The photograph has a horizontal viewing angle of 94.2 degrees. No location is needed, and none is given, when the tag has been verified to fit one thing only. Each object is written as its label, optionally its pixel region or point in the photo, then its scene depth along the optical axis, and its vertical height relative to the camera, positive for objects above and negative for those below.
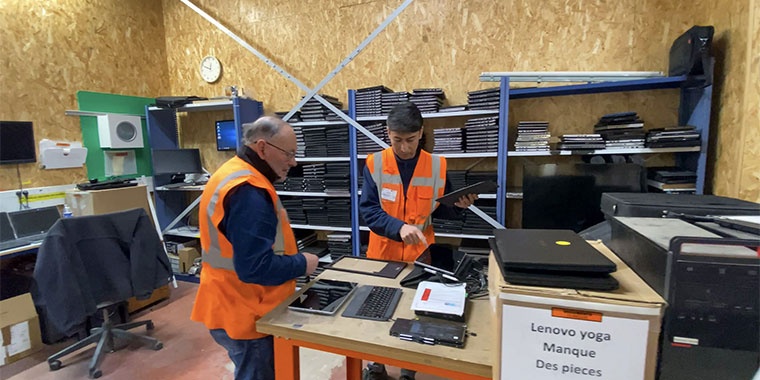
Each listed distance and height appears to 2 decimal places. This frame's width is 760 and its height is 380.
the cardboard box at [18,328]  2.51 -1.22
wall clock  4.07 +1.05
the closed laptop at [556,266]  0.85 -0.27
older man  1.22 -0.33
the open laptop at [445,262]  1.51 -0.49
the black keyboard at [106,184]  3.20 -0.23
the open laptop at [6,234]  2.65 -0.56
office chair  2.24 -0.76
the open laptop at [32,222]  2.80 -0.50
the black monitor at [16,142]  2.90 +0.16
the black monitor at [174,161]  3.99 -0.01
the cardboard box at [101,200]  3.14 -0.37
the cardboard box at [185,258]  4.01 -1.12
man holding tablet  1.90 -0.20
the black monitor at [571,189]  2.51 -0.25
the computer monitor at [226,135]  3.84 +0.26
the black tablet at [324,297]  1.30 -0.55
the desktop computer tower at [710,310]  0.74 -0.33
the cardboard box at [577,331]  0.79 -0.41
